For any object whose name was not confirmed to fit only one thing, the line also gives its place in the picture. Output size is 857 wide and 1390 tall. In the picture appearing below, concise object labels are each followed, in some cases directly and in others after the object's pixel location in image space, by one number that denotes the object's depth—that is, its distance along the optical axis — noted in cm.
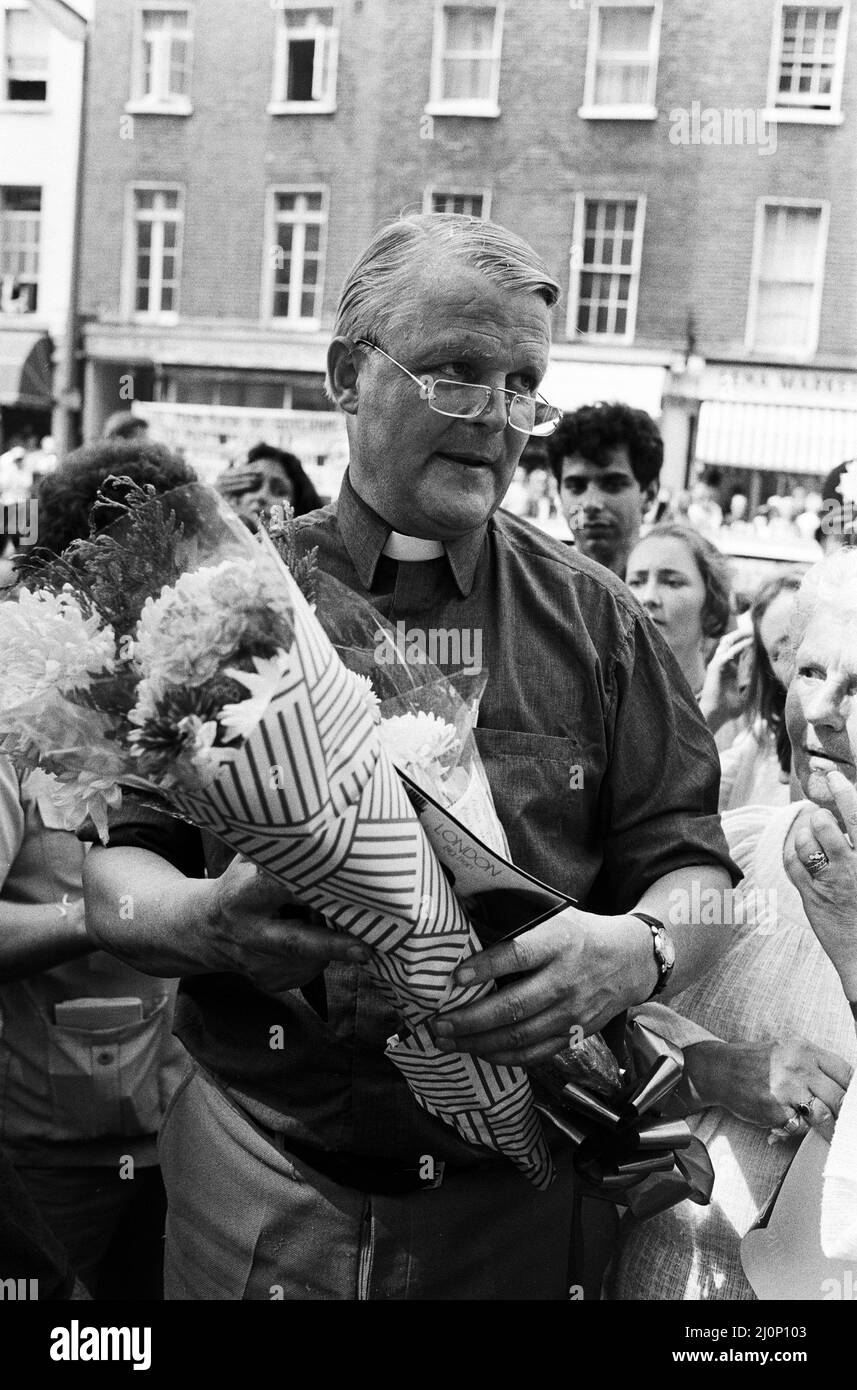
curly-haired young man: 367
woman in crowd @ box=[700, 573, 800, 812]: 316
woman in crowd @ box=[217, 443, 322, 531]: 450
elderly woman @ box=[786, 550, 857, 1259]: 157
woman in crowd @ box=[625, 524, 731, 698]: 363
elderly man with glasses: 164
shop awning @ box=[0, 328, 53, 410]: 1784
